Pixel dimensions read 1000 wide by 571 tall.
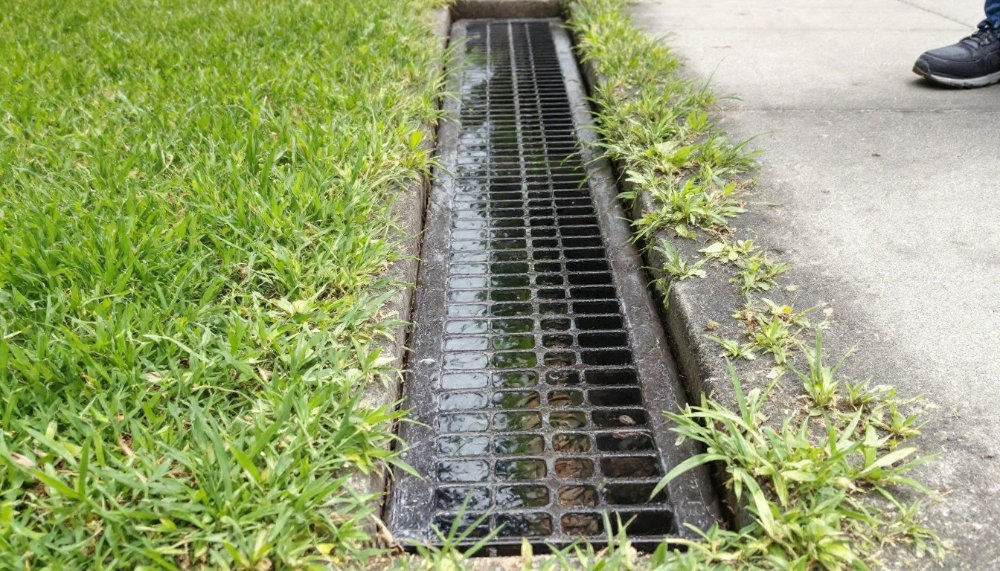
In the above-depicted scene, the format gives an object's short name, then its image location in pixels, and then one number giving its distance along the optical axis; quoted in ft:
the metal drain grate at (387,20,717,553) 4.44
